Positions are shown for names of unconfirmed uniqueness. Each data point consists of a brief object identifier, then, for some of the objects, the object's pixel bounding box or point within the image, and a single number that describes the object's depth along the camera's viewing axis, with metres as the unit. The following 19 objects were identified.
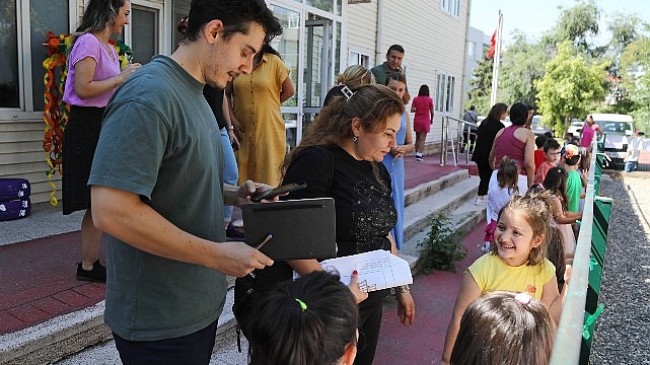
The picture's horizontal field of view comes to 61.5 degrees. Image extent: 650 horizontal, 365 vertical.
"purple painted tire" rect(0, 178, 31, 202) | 4.45
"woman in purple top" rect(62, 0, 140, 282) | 3.05
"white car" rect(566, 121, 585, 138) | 22.32
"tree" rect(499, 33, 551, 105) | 37.75
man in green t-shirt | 1.32
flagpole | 16.20
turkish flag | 19.27
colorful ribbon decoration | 4.73
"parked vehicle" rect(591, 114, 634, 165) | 18.27
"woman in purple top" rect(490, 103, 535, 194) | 6.30
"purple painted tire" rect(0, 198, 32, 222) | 4.47
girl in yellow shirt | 2.79
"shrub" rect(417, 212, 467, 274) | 5.55
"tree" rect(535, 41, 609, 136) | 24.50
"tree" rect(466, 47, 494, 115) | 44.84
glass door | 8.74
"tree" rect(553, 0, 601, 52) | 38.81
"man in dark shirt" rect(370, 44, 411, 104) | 5.58
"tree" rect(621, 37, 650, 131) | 19.59
